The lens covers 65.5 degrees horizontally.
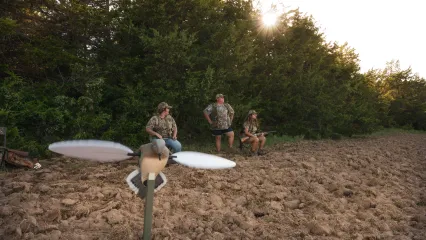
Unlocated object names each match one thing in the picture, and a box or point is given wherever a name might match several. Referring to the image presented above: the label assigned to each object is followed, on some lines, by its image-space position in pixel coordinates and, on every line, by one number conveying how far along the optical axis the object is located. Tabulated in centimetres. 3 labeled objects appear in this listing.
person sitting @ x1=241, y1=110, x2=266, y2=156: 897
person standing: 895
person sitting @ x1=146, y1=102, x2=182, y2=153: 710
